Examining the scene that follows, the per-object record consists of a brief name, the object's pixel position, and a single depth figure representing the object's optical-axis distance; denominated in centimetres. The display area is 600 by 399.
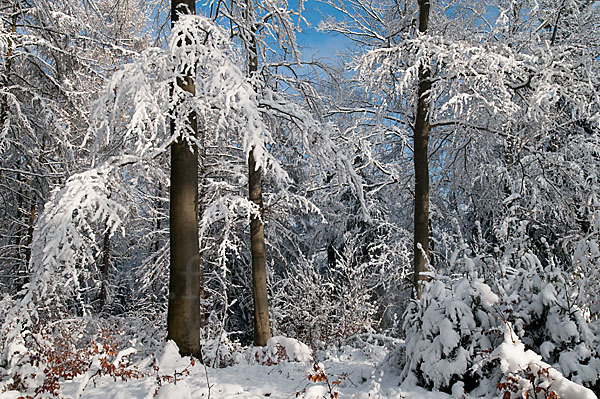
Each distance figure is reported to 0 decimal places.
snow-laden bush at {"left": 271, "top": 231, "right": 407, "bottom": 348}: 1013
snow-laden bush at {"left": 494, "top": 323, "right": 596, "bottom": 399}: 304
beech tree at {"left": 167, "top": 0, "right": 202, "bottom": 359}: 545
